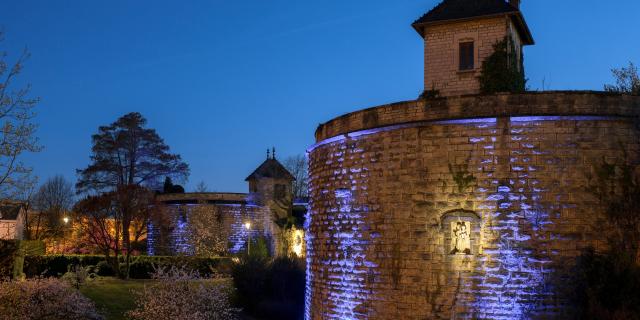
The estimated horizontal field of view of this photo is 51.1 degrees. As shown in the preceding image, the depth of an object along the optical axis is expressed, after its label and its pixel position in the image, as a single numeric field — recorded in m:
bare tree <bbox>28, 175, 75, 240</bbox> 47.27
